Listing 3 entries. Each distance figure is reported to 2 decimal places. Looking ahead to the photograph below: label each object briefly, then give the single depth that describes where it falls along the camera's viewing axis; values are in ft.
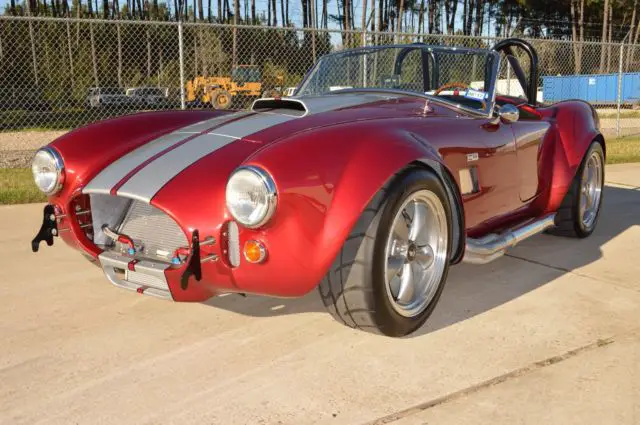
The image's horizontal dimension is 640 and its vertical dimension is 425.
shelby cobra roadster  7.68
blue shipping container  98.37
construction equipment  47.01
